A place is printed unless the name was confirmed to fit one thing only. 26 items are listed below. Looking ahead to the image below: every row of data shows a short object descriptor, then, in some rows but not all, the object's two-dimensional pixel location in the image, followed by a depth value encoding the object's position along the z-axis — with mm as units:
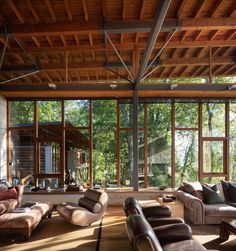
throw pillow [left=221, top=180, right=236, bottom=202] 6594
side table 6129
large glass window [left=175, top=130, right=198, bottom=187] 9312
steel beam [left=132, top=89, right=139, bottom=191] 7985
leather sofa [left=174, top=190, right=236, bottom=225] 5895
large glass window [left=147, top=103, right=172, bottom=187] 9352
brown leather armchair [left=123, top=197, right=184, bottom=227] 4377
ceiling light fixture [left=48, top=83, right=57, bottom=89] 7398
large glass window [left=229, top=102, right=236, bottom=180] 9367
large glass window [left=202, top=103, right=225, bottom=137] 9336
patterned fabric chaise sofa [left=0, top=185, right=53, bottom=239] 5000
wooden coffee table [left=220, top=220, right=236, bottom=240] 4795
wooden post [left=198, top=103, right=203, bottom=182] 9266
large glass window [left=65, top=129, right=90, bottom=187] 9375
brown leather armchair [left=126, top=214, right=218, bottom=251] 2834
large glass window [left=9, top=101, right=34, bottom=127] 9422
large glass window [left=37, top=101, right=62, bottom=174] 9328
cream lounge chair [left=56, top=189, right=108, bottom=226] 5660
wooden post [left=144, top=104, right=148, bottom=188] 9266
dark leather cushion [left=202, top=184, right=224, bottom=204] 6289
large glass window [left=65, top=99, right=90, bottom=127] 9383
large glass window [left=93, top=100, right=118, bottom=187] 9344
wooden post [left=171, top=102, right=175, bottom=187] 9273
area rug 4750
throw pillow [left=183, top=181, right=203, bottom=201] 6414
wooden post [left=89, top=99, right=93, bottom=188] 9328
